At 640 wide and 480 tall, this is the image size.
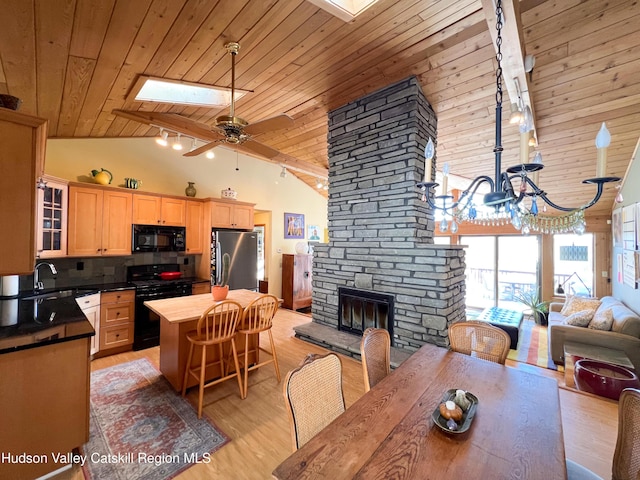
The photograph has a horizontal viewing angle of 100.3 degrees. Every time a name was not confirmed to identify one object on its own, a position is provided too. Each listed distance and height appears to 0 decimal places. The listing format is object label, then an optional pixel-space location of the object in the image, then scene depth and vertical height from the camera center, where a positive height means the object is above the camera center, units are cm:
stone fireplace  299 +28
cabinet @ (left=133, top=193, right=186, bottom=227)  399 +48
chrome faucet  329 -53
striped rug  397 -180
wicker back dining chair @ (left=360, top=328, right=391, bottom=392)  169 -76
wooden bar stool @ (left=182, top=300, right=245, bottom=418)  232 -87
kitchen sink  281 -62
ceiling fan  214 +99
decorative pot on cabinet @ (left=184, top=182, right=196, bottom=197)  467 +88
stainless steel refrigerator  464 -28
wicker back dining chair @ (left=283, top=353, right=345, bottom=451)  119 -76
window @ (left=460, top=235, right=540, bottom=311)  665 -69
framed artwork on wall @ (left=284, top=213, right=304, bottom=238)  657 +41
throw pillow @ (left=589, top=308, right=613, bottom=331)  345 -102
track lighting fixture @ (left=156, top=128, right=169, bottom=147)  333 +131
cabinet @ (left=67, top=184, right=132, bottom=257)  342 +26
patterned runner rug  178 -150
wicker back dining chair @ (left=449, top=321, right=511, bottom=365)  198 -76
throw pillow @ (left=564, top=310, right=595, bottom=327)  369 -106
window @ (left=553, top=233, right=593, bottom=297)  591 -48
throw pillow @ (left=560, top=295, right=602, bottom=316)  438 -103
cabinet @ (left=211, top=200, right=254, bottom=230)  468 +49
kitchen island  252 -96
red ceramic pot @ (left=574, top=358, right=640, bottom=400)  257 -134
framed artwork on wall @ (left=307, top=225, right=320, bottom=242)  712 +23
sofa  317 -117
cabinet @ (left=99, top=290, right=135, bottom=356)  345 -107
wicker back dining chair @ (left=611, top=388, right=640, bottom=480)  107 -80
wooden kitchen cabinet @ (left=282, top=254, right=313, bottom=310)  605 -90
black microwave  398 +3
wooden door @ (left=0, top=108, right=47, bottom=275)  157 +31
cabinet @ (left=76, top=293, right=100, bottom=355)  322 -87
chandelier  103 +31
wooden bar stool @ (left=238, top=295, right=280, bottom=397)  263 -79
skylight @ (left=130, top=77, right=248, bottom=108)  288 +168
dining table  96 -82
